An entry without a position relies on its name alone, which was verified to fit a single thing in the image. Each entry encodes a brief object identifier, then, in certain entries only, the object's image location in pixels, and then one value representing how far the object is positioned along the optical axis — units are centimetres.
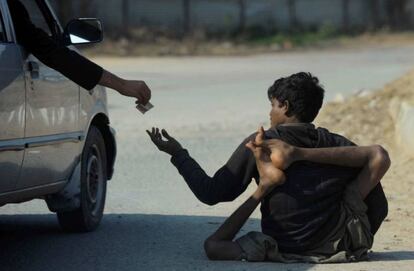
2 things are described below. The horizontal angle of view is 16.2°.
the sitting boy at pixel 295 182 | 913
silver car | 856
